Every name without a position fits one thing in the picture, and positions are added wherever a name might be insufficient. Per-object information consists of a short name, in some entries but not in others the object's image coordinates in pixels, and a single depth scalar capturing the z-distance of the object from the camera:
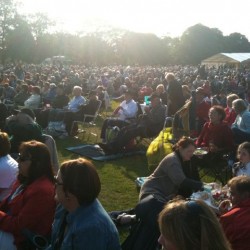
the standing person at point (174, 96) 10.77
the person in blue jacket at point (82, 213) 2.62
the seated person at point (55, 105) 11.80
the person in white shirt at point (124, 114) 10.46
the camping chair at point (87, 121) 11.38
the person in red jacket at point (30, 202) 3.38
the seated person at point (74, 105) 11.47
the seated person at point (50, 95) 13.85
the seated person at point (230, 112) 9.21
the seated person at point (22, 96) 13.43
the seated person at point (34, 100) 12.44
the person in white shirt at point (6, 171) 4.29
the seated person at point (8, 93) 14.84
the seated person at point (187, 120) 9.26
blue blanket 8.90
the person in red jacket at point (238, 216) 3.25
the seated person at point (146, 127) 9.30
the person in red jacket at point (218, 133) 7.14
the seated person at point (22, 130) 6.18
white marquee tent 40.67
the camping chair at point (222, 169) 6.98
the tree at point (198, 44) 75.56
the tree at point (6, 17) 43.25
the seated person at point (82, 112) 11.37
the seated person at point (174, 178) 4.79
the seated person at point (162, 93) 12.98
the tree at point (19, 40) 44.94
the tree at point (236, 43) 81.94
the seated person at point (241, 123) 7.52
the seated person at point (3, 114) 9.50
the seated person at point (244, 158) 5.39
